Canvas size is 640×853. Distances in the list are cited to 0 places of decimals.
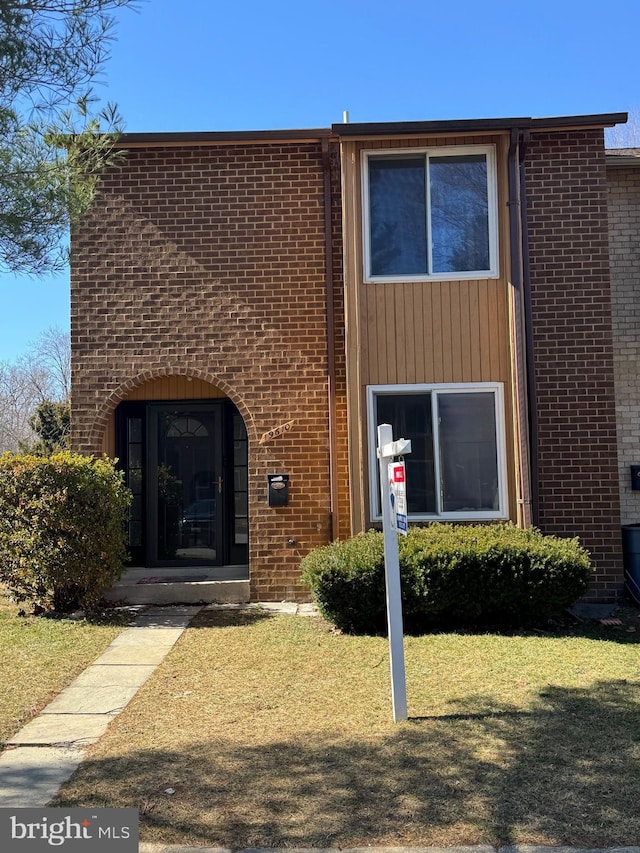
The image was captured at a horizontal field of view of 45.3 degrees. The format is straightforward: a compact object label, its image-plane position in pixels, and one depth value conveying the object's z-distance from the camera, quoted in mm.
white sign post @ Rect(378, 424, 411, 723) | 5125
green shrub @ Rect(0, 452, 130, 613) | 8469
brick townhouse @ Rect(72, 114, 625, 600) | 9234
